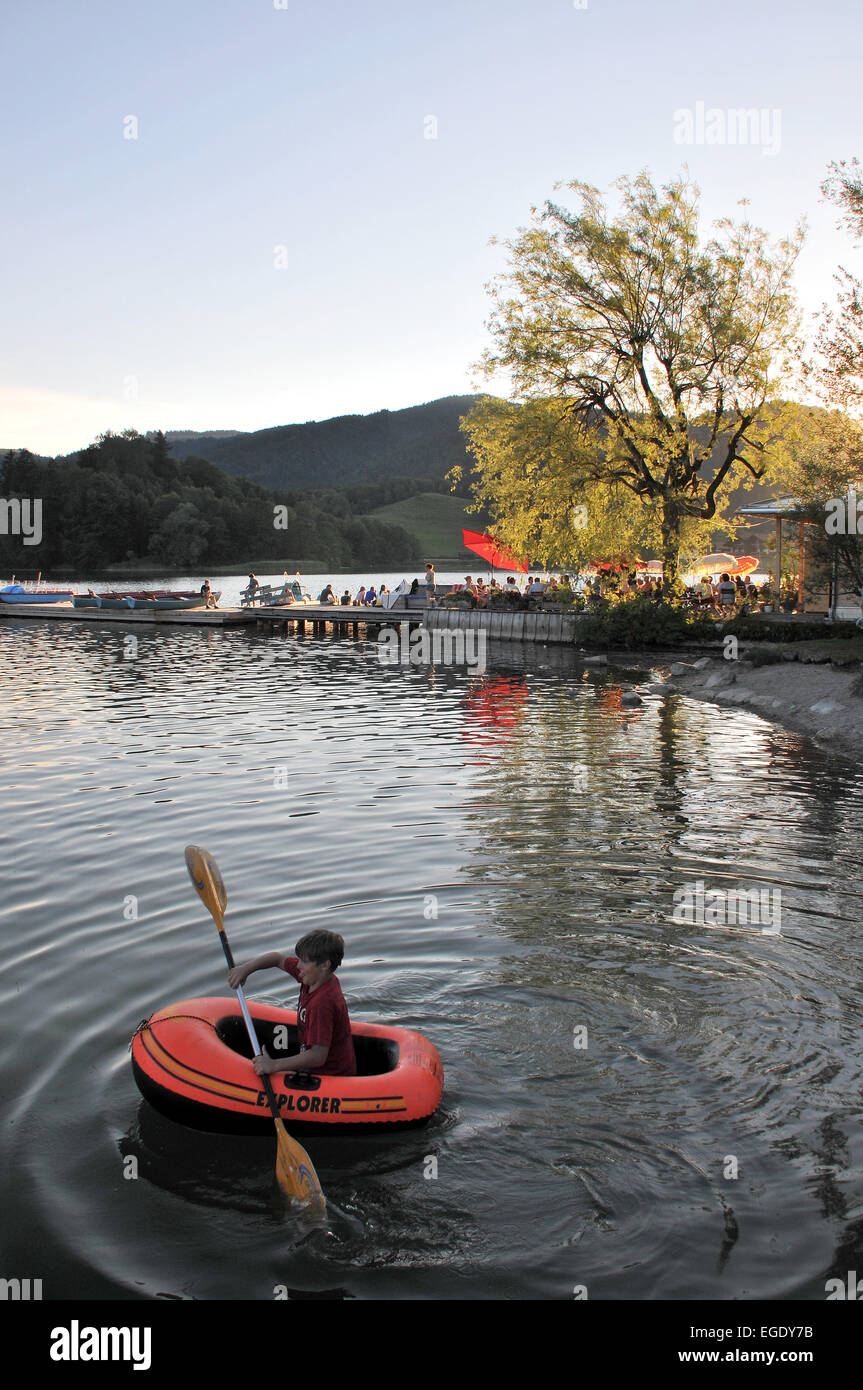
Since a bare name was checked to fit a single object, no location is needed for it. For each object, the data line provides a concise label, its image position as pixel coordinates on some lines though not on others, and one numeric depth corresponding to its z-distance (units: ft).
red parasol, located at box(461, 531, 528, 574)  136.26
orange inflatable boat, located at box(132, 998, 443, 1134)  19.17
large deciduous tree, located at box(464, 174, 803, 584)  113.70
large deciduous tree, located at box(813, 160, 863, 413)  81.92
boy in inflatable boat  18.86
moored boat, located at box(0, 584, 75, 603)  197.47
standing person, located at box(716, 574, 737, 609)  116.37
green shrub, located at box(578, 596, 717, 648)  112.57
